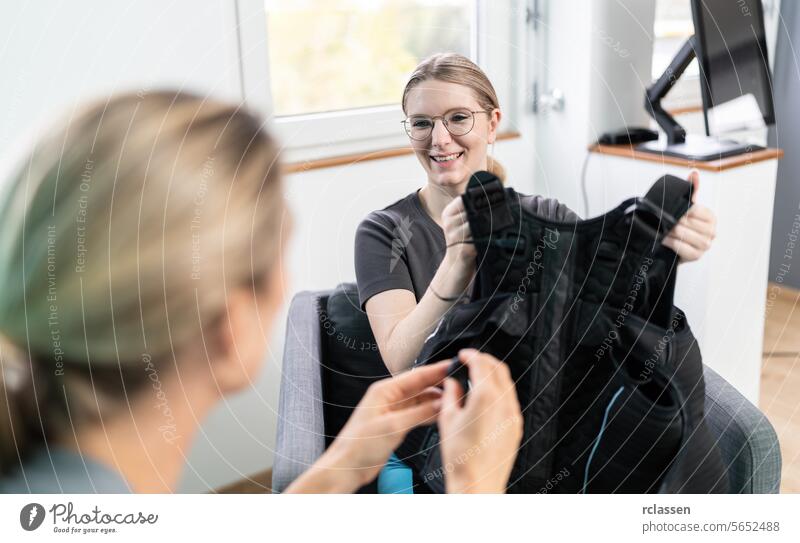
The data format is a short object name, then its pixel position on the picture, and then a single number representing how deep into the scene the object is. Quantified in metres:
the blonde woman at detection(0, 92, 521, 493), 0.51
